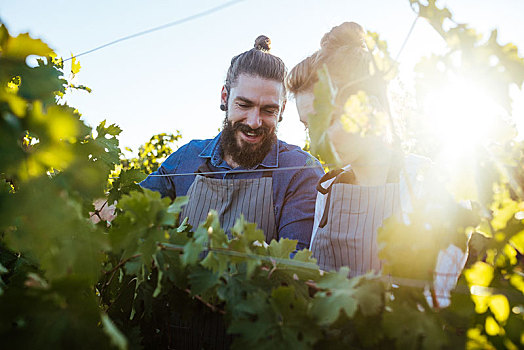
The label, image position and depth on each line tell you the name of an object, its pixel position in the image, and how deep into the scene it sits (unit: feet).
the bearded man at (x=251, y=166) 3.05
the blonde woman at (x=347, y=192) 2.23
